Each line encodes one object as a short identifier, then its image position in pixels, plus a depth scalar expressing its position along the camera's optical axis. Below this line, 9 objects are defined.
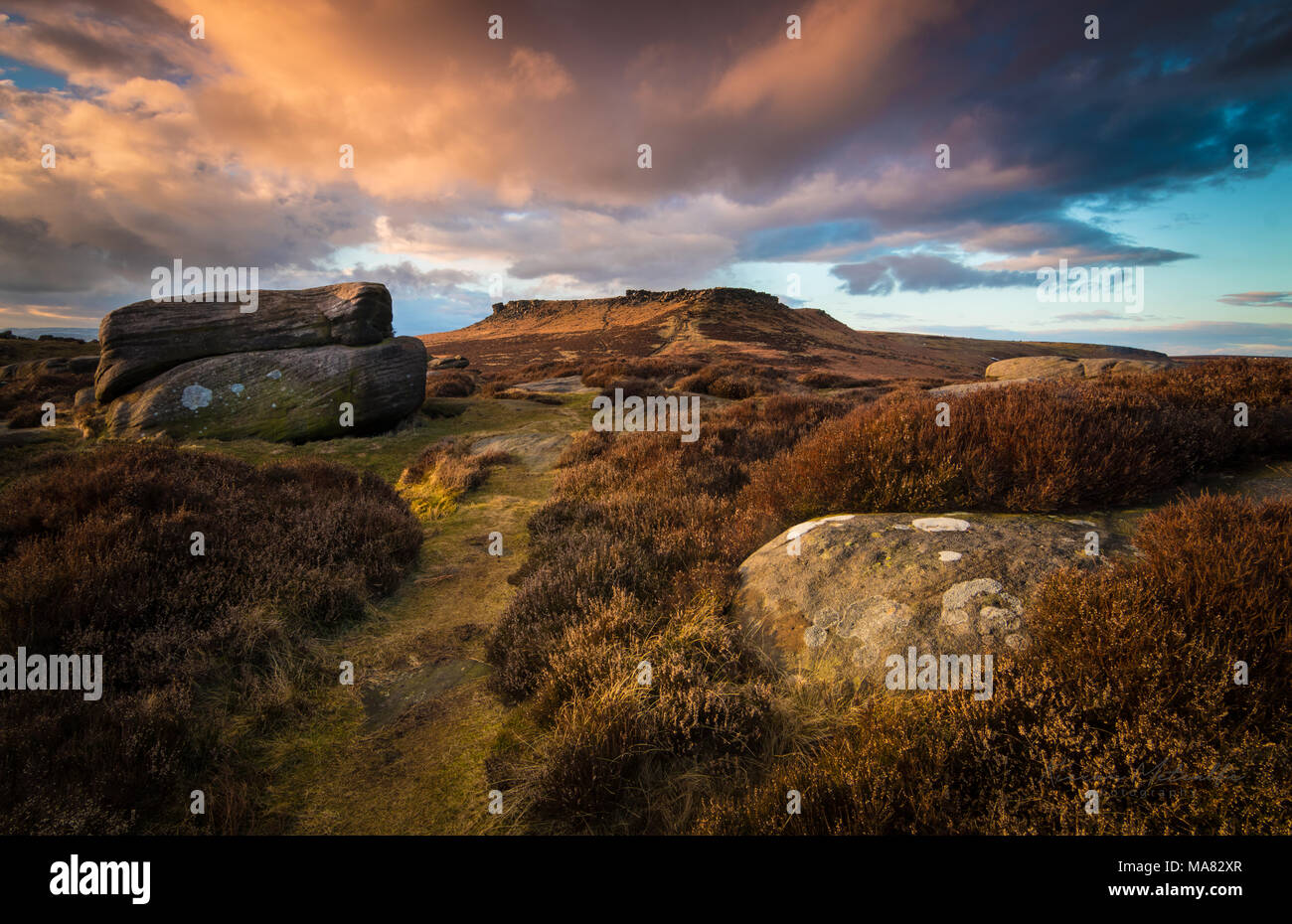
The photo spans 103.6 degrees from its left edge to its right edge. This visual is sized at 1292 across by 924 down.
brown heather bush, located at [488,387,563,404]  18.20
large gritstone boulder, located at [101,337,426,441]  11.88
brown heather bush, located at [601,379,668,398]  17.99
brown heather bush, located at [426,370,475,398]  18.66
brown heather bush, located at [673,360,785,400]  19.09
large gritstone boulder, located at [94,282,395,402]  13.00
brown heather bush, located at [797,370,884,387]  25.86
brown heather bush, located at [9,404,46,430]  13.39
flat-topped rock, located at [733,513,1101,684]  3.24
